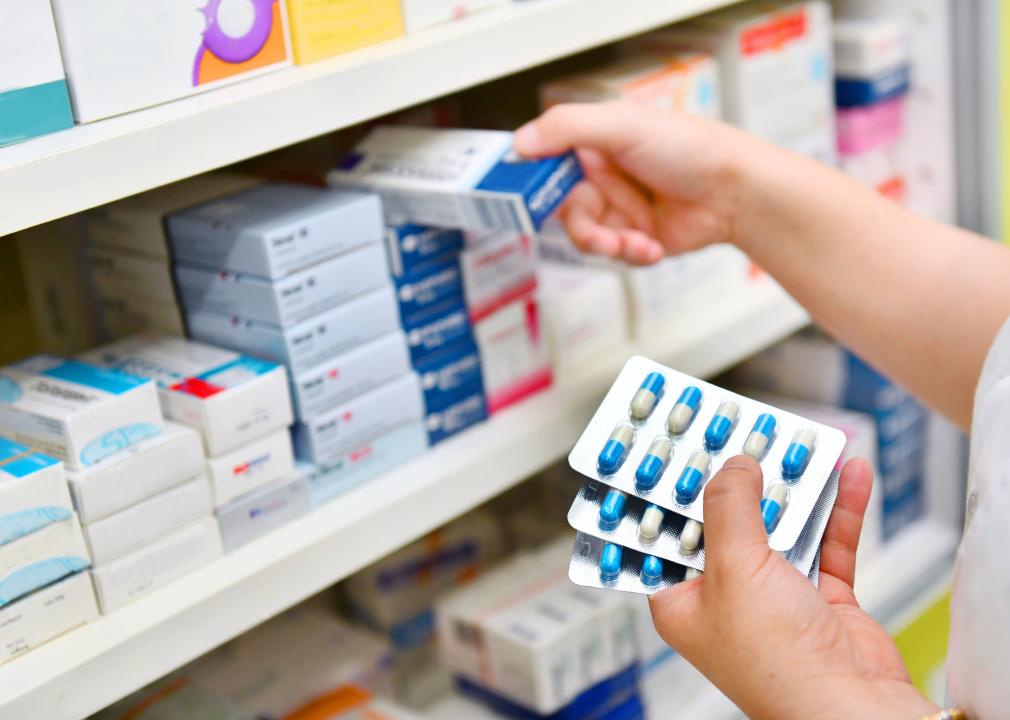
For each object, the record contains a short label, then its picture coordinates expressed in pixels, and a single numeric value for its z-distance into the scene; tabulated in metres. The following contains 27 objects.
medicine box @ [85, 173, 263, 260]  0.89
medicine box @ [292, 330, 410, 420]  0.85
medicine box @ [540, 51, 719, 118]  1.07
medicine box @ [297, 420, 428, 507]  0.88
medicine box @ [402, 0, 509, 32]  0.85
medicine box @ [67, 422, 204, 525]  0.74
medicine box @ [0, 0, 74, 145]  0.67
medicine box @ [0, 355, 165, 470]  0.74
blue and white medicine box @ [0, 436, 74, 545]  0.69
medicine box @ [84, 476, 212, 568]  0.75
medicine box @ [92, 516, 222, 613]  0.76
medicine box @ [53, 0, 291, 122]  0.70
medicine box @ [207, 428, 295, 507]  0.81
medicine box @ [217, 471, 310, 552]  0.83
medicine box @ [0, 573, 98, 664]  0.72
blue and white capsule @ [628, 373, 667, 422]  0.68
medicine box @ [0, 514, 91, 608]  0.70
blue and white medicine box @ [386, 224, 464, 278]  0.89
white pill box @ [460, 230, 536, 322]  0.96
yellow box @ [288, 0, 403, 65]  0.80
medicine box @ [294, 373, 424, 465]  0.87
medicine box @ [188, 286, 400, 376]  0.84
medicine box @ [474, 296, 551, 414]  0.99
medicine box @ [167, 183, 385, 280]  0.82
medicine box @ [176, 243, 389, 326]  0.83
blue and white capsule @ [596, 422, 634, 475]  0.66
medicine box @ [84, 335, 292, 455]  0.80
